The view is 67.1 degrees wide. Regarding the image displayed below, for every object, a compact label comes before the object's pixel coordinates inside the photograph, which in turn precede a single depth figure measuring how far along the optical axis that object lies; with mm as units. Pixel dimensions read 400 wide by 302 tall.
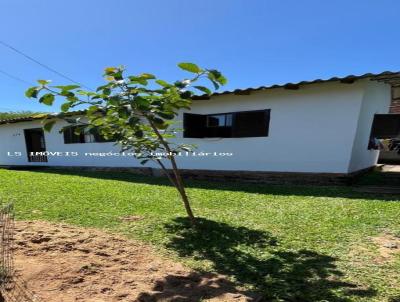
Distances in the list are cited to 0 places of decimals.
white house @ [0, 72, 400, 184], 7496
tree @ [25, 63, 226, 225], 2766
